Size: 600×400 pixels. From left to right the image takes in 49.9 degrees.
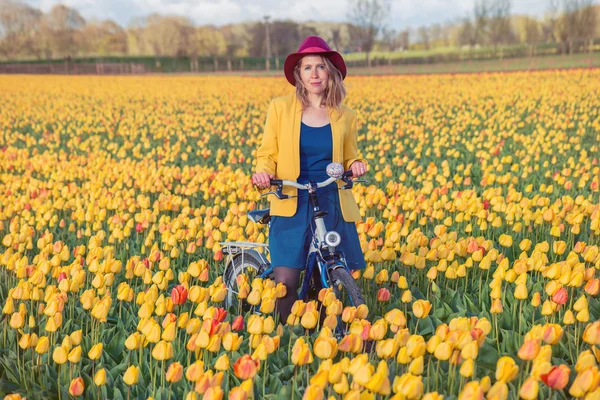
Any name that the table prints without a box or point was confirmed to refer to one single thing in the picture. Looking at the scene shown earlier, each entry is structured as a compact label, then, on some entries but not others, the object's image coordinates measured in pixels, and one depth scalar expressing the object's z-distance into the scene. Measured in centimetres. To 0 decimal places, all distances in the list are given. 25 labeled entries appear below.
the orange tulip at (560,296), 316
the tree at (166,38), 9519
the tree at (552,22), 8204
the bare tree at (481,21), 7844
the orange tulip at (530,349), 241
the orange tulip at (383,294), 357
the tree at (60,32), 9300
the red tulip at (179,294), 341
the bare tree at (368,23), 7900
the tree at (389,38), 8581
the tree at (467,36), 7949
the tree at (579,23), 6794
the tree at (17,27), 8938
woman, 367
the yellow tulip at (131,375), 252
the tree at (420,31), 15802
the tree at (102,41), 10675
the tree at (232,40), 10710
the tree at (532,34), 8256
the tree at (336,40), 9854
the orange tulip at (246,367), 244
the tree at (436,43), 13525
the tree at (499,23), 7674
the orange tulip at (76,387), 257
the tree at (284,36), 10606
